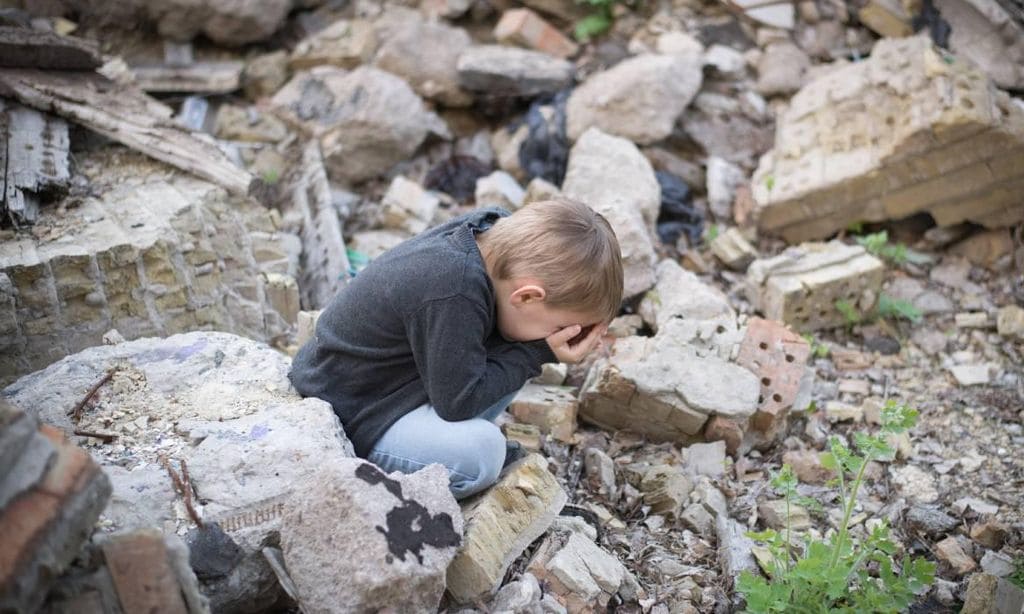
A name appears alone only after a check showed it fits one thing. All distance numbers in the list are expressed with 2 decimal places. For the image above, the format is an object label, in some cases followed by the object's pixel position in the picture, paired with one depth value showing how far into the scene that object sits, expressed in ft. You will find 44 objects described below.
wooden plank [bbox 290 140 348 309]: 13.38
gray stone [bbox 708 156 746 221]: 16.88
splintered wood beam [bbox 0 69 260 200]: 12.64
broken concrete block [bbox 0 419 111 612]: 5.08
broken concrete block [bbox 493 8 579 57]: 19.88
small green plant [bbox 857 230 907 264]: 14.93
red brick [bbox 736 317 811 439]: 11.16
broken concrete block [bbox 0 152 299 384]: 10.02
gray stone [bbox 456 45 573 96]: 18.54
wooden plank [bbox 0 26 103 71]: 13.23
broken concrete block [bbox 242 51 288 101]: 19.10
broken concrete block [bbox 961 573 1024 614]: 8.29
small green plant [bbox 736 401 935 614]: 7.44
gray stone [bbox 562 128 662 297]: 13.48
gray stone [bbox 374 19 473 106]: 18.84
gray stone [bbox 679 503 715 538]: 9.70
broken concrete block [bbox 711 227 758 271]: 15.48
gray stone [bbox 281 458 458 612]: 6.45
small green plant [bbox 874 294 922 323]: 14.08
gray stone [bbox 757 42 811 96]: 18.60
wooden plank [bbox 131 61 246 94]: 18.10
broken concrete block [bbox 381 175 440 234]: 15.88
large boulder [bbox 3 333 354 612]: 7.00
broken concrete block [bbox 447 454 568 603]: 7.36
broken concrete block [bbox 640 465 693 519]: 9.89
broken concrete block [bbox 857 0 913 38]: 18.69
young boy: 7.52
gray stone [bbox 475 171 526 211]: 16.39
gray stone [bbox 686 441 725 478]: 10.71
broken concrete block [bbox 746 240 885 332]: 13.48
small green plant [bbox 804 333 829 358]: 13.29
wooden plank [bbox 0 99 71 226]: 10.80
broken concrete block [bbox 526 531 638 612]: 7.97
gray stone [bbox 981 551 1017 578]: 9.10
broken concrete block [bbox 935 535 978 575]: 9.27
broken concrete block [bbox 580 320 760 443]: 10.86
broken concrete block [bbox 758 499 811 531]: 9.88
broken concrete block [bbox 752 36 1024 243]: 14.23
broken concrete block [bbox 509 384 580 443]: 11.03
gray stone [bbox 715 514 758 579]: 8.99
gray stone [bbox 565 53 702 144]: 17.26
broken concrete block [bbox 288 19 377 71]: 19.24
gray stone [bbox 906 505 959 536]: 9.81
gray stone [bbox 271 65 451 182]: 17.25
